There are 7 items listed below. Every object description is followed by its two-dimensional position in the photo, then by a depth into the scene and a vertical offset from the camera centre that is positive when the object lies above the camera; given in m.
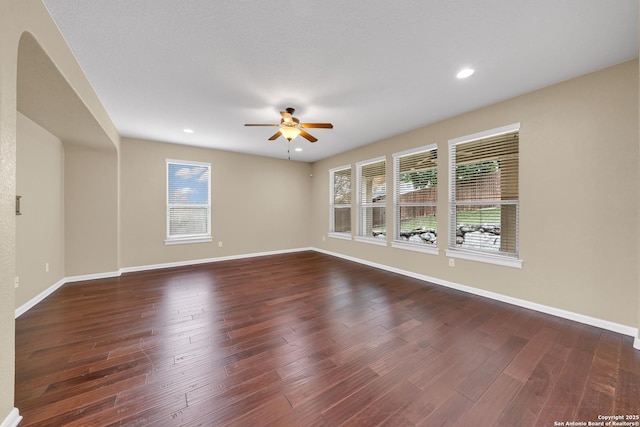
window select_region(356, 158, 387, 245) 4.84 +0.28
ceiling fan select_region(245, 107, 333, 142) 3.00 +1.15
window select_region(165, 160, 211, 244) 4.89 +0.21
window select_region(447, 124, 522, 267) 3.00 +0.23
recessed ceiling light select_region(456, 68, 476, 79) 2.32 +1.47
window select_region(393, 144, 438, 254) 3.90 +0.26
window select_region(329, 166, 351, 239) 5.80 +0.27
